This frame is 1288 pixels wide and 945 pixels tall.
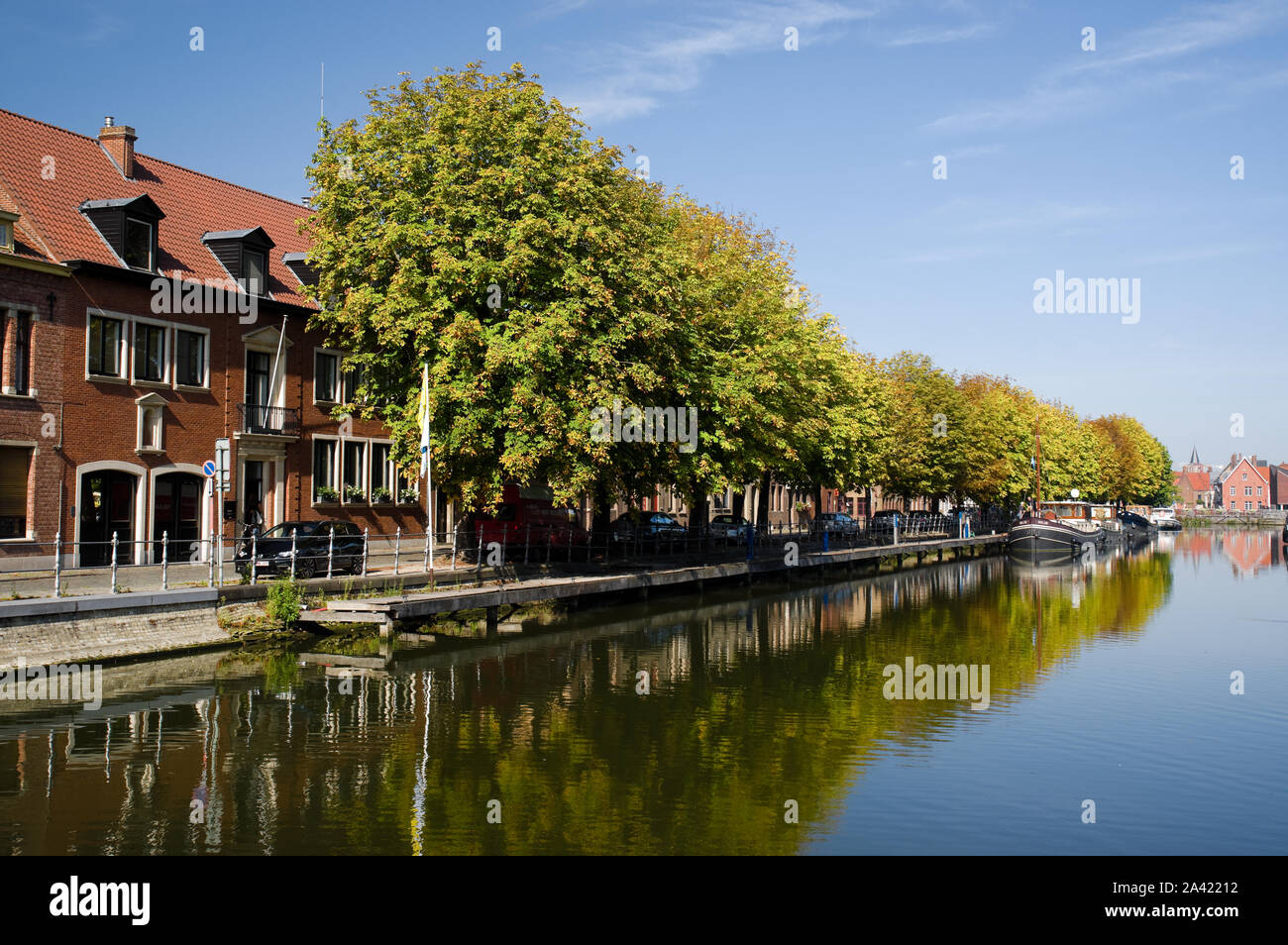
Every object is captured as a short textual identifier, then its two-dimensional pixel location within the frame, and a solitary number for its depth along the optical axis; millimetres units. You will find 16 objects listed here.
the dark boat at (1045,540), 69750
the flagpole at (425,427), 27167
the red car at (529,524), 37628
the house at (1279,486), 194250
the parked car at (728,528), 53719
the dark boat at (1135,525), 103325
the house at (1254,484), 197750
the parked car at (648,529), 43188
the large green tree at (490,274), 29438
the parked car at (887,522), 68812
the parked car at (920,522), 74500
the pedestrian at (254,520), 33812
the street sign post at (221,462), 23594
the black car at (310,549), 27578
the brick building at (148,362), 29172
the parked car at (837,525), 61309
